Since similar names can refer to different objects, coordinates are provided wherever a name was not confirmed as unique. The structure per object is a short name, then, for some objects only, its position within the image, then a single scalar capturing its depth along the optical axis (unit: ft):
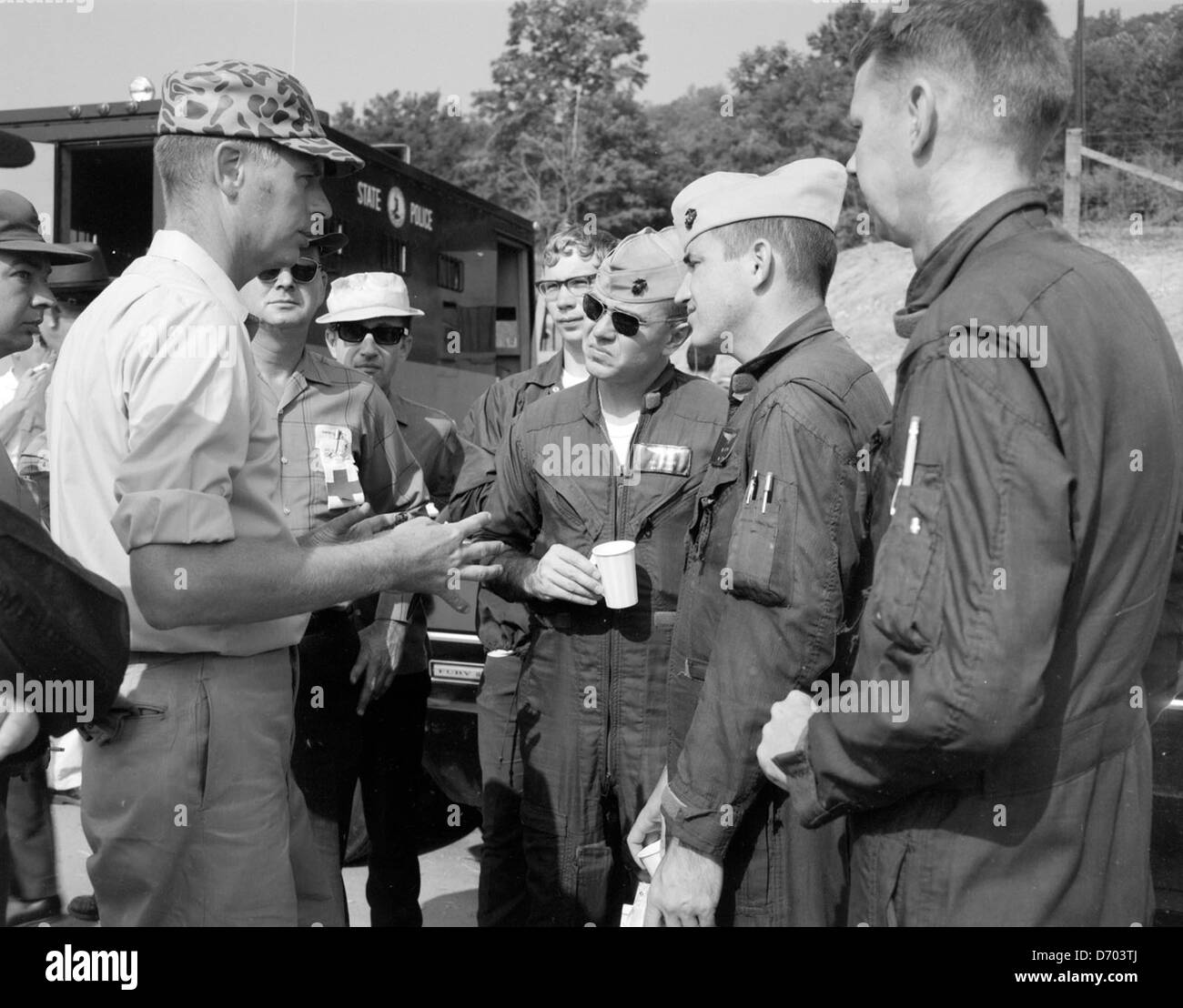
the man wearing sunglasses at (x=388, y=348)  14.55
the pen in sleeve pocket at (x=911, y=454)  5.30
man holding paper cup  10.22
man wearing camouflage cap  6.33
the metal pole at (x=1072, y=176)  52.70
